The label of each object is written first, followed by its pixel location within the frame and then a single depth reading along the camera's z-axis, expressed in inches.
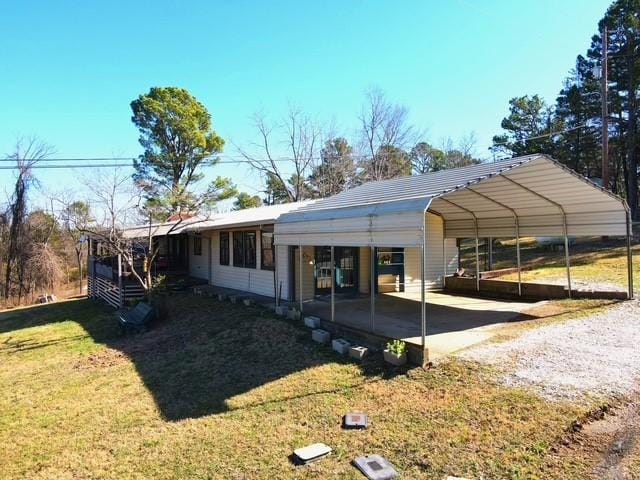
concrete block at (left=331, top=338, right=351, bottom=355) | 266.1
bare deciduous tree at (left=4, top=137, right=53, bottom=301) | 823.1
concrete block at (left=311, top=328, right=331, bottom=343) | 293.7
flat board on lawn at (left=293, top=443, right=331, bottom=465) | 151.9
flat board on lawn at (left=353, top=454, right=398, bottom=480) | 137.9
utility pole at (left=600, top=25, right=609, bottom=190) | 591.6
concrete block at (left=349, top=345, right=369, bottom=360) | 252.1
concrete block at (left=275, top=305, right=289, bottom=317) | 375.9
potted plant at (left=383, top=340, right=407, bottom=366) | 230.8
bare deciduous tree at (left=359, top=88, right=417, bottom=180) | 1047.6
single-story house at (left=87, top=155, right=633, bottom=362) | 266.1
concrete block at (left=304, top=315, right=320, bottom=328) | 325.7
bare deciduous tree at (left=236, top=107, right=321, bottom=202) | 1071.6
